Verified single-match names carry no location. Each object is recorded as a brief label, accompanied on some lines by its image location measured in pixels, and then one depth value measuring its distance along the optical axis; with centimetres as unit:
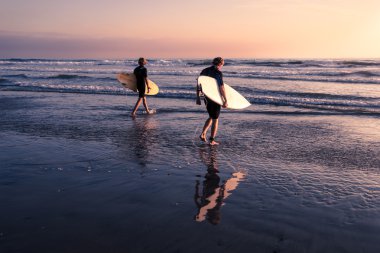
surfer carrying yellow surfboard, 1256
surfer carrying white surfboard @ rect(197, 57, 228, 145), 802
